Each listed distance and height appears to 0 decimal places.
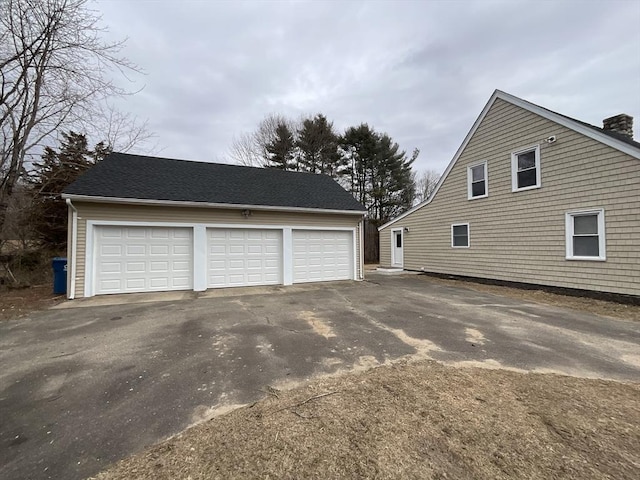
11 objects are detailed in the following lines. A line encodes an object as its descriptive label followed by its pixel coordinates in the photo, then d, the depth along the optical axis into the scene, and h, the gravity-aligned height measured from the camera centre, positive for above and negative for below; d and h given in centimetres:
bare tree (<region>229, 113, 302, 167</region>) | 2017 +756
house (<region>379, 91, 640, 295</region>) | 696 +126
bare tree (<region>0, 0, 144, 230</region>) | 809 +543
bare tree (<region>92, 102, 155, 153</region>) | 1232 +537
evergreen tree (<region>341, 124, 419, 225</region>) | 2198 +598
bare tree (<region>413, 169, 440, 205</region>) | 2645 +600
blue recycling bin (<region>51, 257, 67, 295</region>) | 803 -86
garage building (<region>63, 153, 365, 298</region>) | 786 +52
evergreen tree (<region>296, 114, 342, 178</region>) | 2042 +743
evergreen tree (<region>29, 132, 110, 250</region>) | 1104 +281
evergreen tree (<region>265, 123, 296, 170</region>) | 2011 +697
